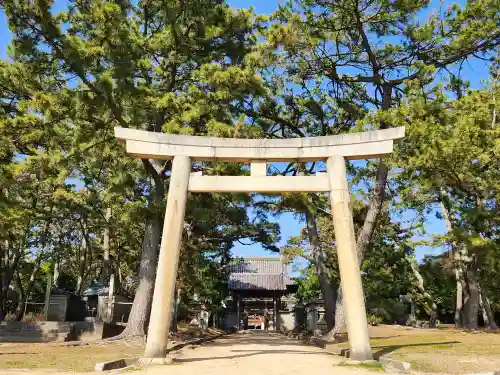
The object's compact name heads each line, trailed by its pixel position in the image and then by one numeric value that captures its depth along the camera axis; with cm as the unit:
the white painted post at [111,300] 1891
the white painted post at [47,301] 1769
